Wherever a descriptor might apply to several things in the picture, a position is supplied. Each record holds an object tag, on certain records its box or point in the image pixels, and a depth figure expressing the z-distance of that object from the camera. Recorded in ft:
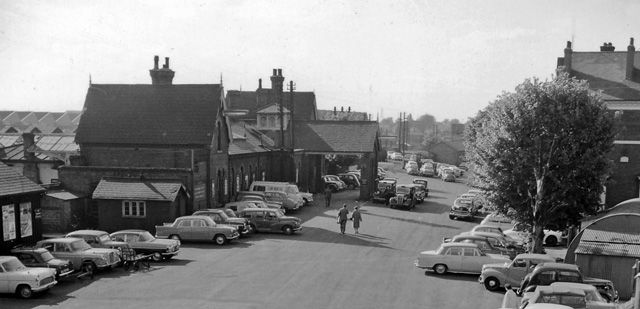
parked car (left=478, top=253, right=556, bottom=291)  73.10
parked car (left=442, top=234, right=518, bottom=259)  87.61
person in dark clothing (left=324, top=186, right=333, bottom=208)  159.33
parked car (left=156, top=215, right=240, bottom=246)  102.73
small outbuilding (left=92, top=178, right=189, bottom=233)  114.93
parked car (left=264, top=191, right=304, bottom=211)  147.43
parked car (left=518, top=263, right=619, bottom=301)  65.36
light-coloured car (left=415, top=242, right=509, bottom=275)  81.00
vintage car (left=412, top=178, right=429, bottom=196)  190.19
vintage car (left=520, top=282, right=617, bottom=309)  55.42
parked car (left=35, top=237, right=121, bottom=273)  78.74
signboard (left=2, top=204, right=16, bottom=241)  85.89
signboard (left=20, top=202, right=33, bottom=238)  90.79
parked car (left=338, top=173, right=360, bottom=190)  213.34
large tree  85.10
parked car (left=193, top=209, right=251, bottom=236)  109.81
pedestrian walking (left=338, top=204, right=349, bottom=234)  114.62
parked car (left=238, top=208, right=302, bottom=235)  115.34
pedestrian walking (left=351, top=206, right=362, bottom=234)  116.67
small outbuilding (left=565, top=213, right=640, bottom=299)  73.46
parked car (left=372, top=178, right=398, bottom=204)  167.53
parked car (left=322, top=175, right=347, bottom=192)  199.11
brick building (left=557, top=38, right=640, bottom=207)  125.18
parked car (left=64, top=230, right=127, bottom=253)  86.12
